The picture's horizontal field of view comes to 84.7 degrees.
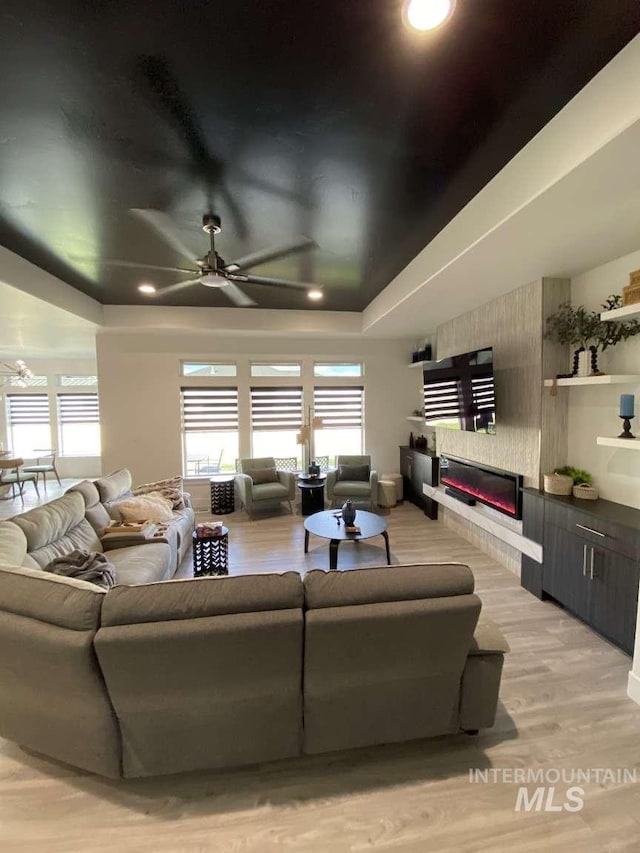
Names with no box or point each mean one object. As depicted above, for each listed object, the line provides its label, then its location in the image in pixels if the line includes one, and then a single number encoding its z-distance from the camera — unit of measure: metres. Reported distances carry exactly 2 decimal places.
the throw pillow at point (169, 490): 4.20
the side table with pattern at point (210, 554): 3.29
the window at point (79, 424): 8.04
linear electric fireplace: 3.43
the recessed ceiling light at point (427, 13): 1.20
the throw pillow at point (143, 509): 3.51
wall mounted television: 3.58
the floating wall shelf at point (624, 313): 2.29
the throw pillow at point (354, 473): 5.51
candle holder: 2.53
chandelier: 6.19
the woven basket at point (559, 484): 2.97
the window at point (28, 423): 7.97
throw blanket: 2.17
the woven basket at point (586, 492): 2.84
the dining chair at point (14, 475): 6.17
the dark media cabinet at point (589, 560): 2.28
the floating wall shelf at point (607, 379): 2.51
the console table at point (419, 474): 5.11
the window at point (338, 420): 6.22
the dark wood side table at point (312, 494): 5.25
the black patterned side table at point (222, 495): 5.45
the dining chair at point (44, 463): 6.85
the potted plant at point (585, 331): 2.64
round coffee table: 3.31
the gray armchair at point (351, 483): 5.14
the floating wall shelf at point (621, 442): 2.30
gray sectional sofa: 1.38
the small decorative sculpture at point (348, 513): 3.50
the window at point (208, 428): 5.87
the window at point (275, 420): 6.04
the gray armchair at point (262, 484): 5.11
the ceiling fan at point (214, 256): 2.63
